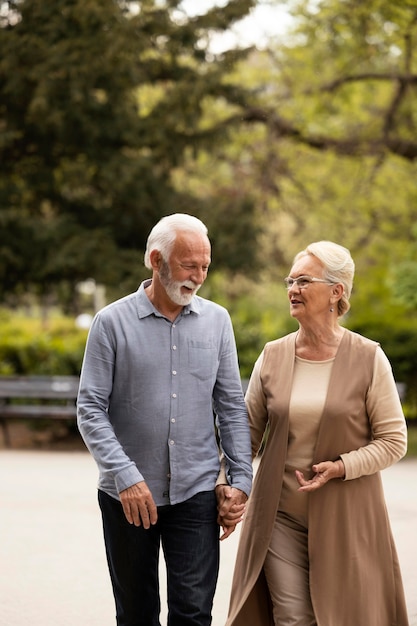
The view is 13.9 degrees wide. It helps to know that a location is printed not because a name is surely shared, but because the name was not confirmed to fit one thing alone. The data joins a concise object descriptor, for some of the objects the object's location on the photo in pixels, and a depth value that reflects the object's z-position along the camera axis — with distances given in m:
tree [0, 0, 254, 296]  25.85
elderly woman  6.64
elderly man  6.43
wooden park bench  23.21
